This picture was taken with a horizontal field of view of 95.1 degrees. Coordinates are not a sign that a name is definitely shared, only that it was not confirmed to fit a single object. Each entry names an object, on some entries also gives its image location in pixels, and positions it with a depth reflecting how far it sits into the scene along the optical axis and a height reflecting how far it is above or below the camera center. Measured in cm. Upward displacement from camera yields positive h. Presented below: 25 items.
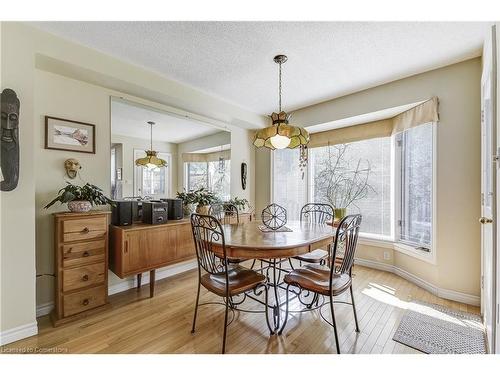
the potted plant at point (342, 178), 358 +15
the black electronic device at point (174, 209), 292 -28
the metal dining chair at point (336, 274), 164 -72
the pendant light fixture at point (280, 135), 207 +48
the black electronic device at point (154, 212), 259 -29
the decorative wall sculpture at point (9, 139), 167 +35
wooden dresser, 198 -70
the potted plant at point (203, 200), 315 -19
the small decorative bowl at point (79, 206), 207 -18
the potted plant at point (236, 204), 350 -28
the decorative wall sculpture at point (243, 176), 418 +20
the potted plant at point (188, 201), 320 -20
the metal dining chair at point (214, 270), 169 -68
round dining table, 166 -43
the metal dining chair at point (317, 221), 238 -53
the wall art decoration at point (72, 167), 225 +19
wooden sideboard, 231 -66
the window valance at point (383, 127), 260 +86
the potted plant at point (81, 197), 200 -10
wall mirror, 266 +46
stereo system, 247 -29
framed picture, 217 +51
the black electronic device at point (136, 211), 266 -29
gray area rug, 168 -117
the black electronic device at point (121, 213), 246 -29
